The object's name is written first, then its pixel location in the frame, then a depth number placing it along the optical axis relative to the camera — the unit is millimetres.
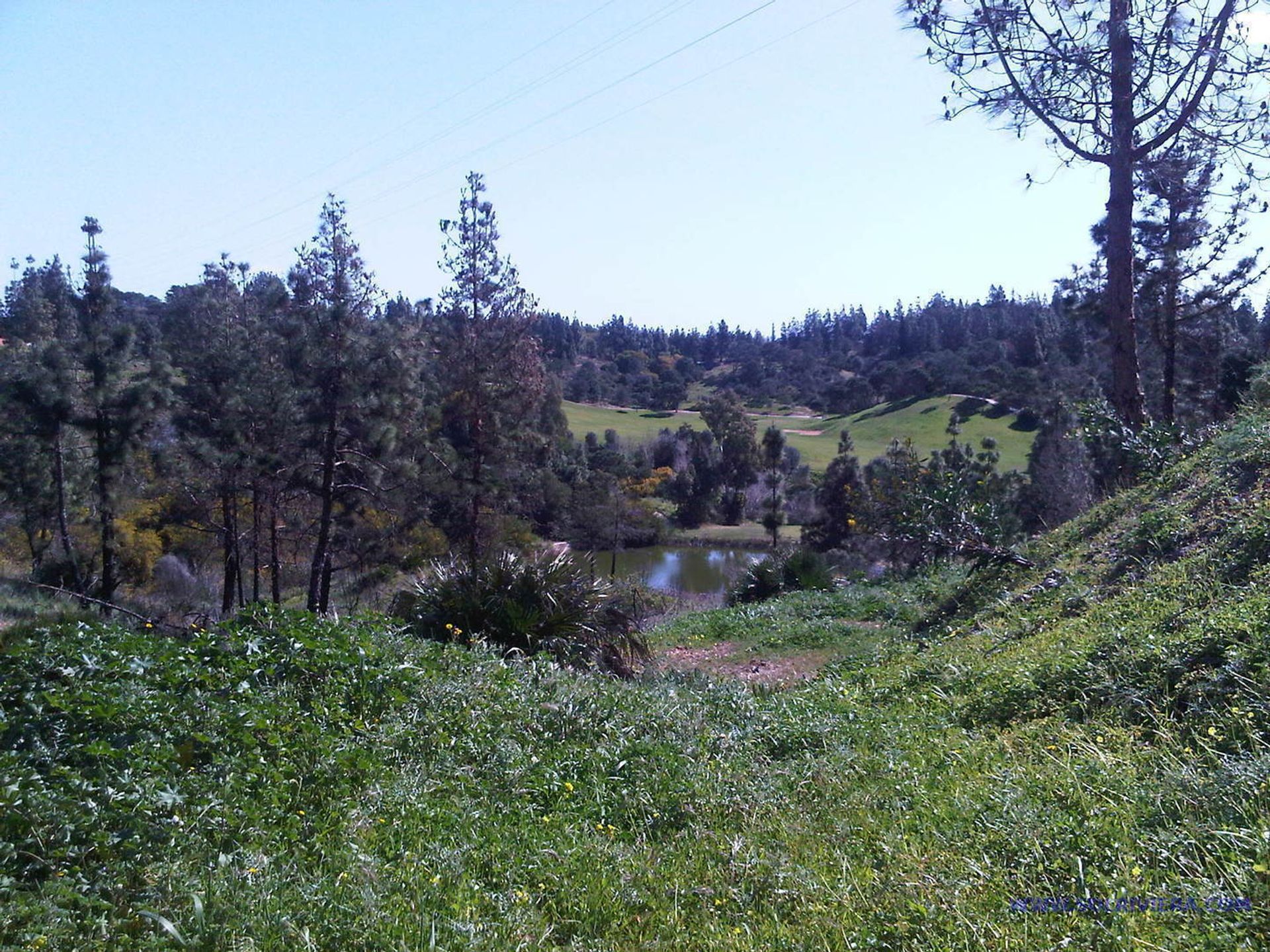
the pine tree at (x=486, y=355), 27094
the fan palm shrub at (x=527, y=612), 8719
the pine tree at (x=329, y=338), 22219
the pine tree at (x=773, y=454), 53594
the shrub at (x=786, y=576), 18500
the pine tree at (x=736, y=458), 56500
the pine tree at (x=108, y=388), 25312
